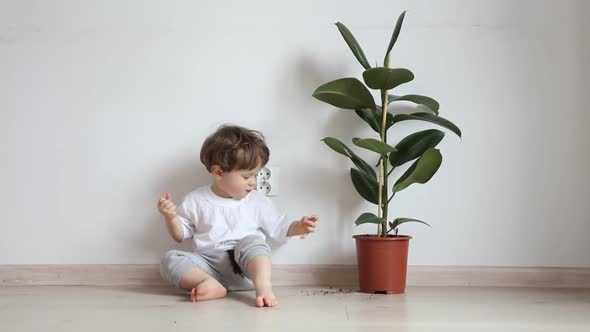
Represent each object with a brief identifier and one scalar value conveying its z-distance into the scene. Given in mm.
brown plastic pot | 2025
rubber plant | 1973
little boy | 1979
